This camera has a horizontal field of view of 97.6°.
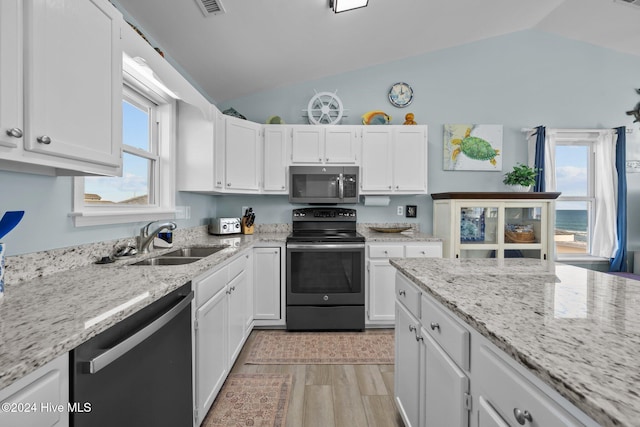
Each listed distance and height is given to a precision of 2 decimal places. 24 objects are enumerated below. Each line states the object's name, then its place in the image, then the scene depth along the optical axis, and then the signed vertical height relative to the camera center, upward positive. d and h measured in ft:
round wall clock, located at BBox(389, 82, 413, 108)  11.01 +4.64
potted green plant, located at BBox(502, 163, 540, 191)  10.10 +1.31
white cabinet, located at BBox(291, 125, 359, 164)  9.86 +2.28
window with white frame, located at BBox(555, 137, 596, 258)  11.32 +1.25
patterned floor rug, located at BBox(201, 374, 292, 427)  5.22 -3.90
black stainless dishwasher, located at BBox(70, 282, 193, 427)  2.33 -1.67
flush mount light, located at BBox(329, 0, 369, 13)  6.93 +5.23
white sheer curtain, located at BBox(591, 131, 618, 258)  10.83 +0.67
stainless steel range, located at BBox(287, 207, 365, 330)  8.77 -2.28
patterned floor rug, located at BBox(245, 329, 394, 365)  7.26 -3.83
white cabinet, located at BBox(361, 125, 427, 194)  9.89 +1.90
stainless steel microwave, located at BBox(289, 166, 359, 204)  9.80 +0.98
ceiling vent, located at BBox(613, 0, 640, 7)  8.47 +6.53
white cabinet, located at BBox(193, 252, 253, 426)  4.64 -2.36
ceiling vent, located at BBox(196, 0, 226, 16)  6.09 +4.55
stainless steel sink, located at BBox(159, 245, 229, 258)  6.71 -1.02
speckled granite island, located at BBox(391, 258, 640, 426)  1.48 -0.90
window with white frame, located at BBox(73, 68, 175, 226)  5.32 +0.86
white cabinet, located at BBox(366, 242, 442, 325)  8.93 -2.22
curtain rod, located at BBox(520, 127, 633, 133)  10.91 +3.32
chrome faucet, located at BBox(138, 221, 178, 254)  5.79 -0.60
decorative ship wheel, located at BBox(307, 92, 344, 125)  10.46 +3.92
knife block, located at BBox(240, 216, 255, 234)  10.17 -0.60
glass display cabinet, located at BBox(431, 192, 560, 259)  9.43 -0.31
